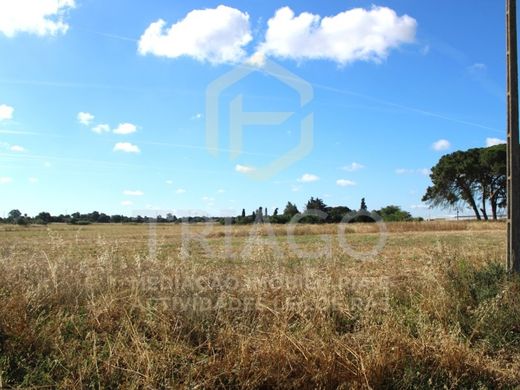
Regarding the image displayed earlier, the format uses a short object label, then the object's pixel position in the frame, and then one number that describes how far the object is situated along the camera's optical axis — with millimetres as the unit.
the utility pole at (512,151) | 6910
